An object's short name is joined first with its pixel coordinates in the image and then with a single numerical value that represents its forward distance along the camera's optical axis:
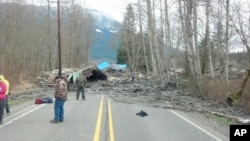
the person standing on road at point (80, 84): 27.19
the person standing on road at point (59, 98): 15.16
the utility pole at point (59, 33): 39.36
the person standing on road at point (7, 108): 17.88
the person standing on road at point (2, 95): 14.98
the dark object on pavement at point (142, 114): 18.03
